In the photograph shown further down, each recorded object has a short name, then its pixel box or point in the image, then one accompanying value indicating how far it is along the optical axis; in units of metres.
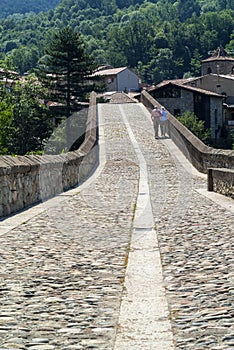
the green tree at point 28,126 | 62.53
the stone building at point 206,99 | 63.88
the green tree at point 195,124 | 61.72
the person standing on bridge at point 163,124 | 28.33
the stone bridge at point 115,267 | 4.66
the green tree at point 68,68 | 59.56
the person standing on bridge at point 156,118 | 27.58
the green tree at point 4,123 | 56.53
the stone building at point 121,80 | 105.81
